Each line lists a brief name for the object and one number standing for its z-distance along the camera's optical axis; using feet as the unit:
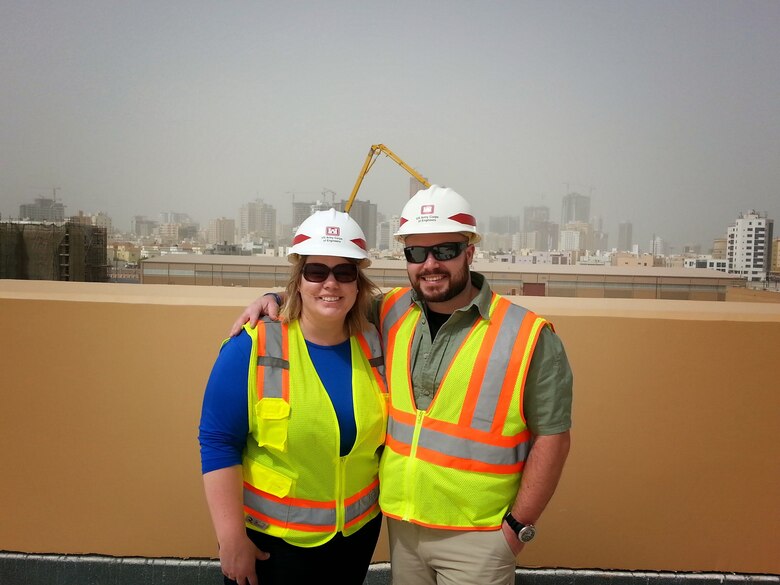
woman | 6.32
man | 6.58
